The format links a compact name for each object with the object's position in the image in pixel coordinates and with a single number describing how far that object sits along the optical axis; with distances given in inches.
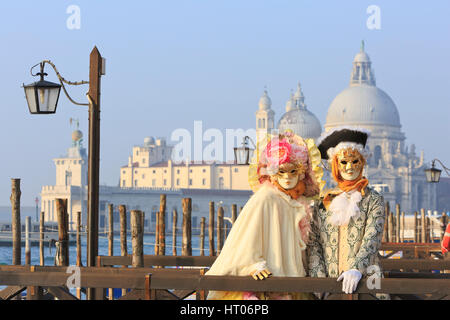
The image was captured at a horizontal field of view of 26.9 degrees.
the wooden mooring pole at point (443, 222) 883.2
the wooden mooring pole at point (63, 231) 440.1
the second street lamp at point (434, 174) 674.8
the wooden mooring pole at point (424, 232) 1103.8
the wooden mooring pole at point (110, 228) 881.5
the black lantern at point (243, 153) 542.9
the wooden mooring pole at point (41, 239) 924.0
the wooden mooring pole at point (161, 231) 645.3
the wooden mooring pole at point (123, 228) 669.9
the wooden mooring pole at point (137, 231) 386.6
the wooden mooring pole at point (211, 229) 818.5
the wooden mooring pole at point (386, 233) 1002.8
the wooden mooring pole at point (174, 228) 882.6
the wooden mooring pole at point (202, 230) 895.7
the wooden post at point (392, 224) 1108.2
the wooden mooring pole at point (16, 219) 545.6
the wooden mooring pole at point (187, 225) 631.2
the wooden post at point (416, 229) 1152.1
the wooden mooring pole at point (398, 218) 1166.5
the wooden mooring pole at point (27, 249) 981.1
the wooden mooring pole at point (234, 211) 898.4
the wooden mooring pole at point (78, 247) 775.7
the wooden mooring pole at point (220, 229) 857.5
